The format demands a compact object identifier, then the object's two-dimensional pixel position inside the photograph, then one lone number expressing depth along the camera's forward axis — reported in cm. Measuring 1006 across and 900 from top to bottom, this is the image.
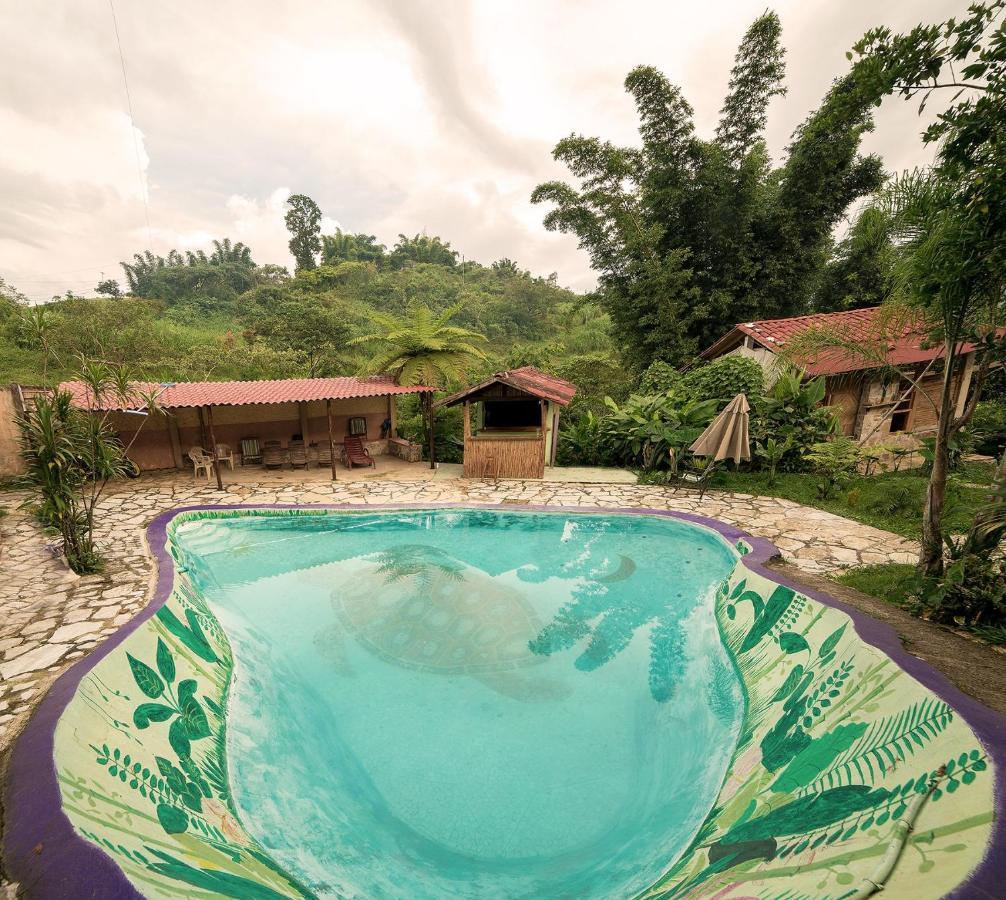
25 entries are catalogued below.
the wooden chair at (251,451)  1412
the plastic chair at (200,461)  1240
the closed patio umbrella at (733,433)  966
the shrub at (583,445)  1378
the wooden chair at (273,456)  1352
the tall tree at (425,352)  1383
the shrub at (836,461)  986
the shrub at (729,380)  1248
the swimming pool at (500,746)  271
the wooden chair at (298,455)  1361
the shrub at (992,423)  1093
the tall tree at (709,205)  1491
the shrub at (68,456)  599
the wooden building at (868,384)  1248
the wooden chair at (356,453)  1390
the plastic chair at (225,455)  1346
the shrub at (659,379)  1481
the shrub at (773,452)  1109
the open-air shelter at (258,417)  1151
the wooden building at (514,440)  1188
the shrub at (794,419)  1155
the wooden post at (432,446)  1331
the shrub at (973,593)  460
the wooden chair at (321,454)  1423
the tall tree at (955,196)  368
